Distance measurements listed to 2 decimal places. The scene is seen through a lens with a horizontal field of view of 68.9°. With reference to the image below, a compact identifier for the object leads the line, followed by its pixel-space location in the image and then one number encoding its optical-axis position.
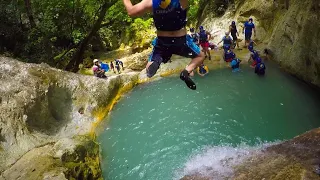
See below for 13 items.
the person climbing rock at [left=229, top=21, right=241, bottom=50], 12.65
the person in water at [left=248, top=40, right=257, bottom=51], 11.16
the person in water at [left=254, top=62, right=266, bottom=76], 9.97
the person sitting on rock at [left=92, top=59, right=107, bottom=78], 10.62
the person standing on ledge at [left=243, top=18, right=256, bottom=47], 12.08
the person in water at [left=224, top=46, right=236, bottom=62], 10.96
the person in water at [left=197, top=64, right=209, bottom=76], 10.76
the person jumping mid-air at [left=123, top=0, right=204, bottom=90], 3.04
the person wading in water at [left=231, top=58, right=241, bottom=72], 10.62
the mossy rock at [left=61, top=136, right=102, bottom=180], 6.31
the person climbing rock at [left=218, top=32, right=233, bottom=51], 11.18
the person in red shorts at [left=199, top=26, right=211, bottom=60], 11.22
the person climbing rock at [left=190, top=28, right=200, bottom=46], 12.27
